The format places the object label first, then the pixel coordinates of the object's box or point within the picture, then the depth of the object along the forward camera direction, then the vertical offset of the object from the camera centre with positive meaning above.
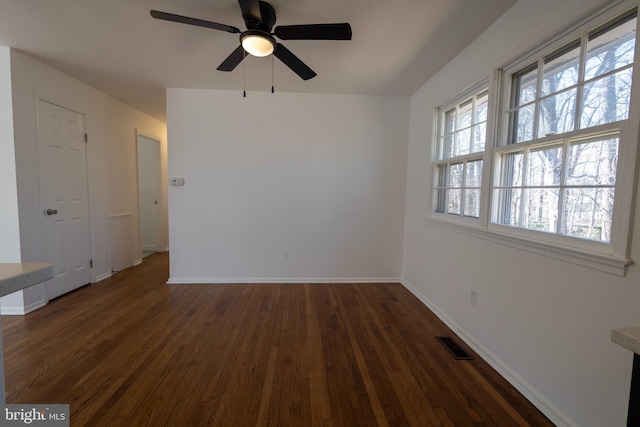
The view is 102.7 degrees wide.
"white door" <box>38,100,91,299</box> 2.72 -0.10
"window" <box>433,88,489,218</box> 2.23 +0.40
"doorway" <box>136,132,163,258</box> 4.93 -0.08
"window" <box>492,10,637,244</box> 1.24 +0.37
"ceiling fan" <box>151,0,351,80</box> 1.57 +1.07
